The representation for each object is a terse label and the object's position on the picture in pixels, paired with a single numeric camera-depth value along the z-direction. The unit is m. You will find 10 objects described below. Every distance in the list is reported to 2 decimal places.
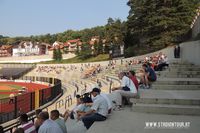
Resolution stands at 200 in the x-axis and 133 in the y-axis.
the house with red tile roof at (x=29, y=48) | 75.93
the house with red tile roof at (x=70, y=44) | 65.71
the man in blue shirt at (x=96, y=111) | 4.28
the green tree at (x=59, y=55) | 50.09
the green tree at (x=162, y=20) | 23.06
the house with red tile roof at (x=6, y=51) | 83.84
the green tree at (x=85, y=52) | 42.26
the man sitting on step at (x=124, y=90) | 5.64
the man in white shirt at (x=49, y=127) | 3.42
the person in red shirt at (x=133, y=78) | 5.97
